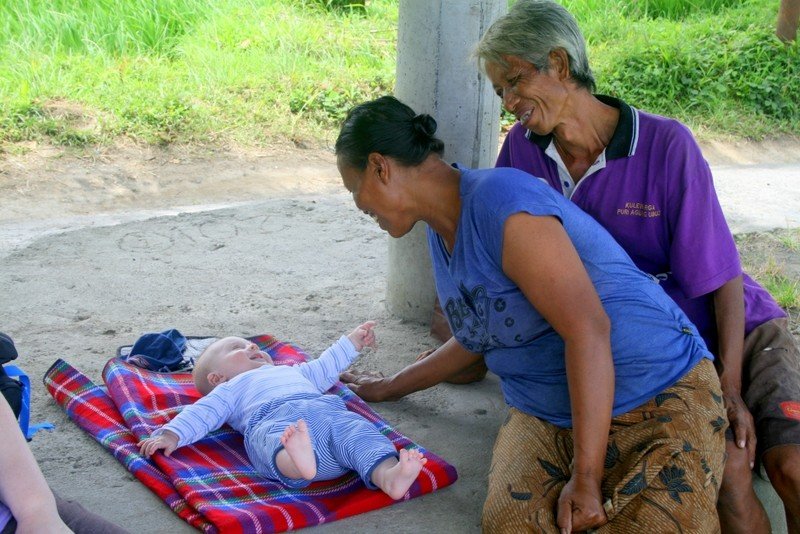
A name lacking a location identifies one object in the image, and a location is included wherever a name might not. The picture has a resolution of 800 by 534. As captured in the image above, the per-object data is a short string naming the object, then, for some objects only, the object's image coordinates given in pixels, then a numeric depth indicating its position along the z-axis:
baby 2.76
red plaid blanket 2.71
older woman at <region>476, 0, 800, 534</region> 2.81
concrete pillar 3.78
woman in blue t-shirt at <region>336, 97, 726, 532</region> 2.38
